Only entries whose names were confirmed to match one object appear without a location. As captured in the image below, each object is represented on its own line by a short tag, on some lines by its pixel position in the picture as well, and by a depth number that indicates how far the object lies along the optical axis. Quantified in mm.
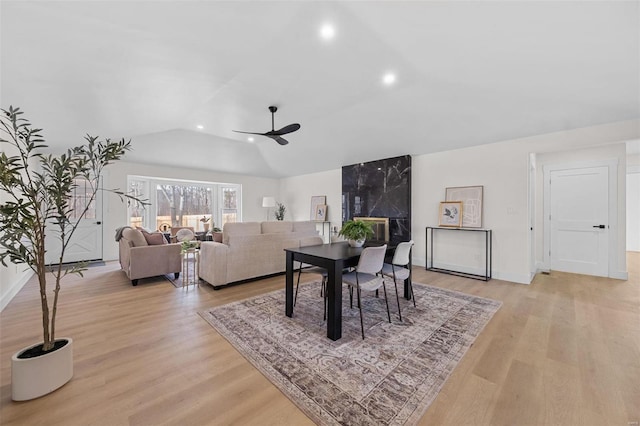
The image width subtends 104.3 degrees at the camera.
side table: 3884
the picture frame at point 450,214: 4602
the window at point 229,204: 8000
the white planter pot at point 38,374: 1527
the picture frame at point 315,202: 7480
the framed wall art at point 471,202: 4434
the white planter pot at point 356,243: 2933
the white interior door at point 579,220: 4281
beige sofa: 3688
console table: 4258
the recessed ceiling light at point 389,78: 3109
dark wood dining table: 2270
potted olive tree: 1491
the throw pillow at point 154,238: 4190
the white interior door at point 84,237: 5285
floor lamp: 7926
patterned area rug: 1542
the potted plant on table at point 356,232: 2881
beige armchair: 3814
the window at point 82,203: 5453
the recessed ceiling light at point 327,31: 2316
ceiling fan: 3488
